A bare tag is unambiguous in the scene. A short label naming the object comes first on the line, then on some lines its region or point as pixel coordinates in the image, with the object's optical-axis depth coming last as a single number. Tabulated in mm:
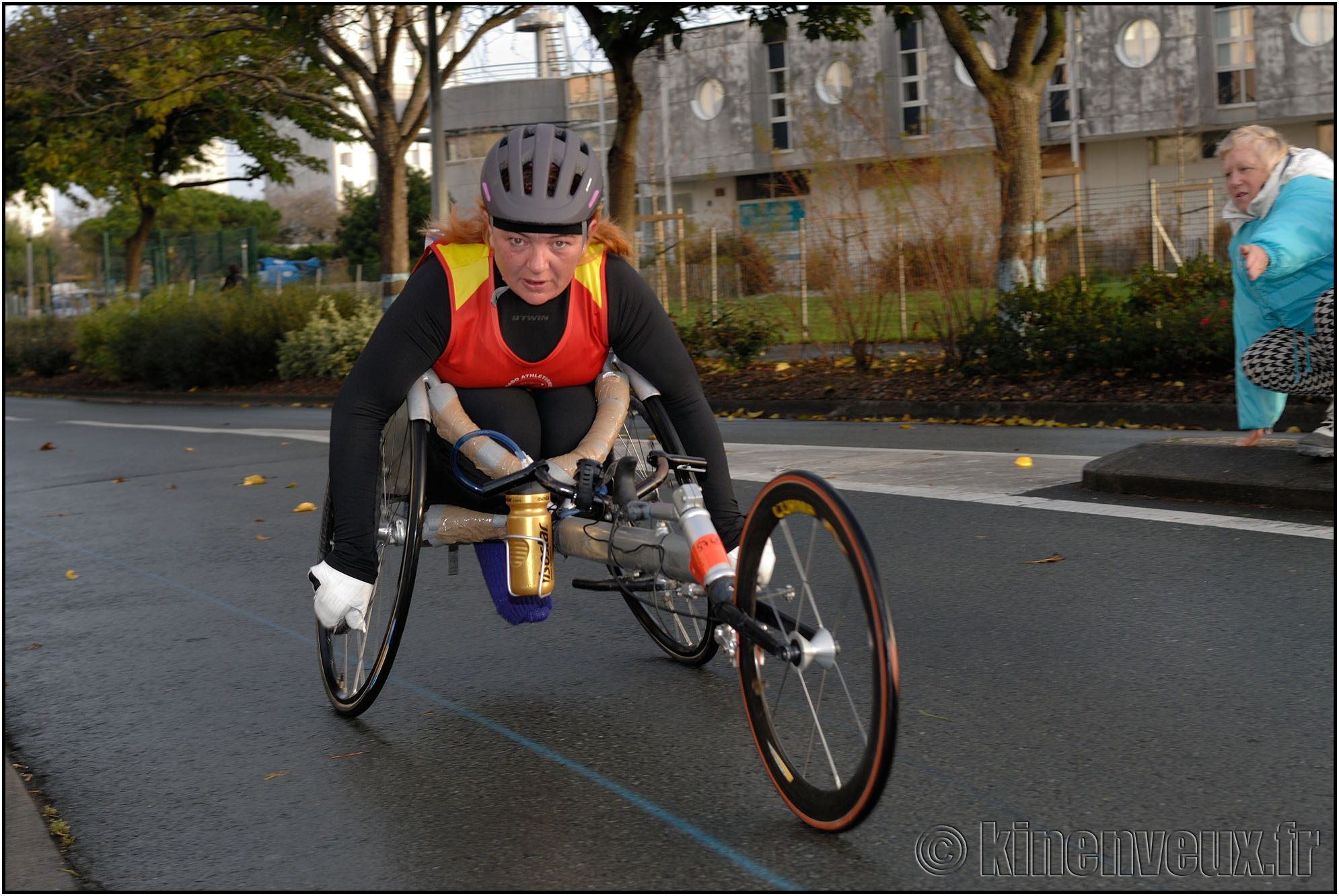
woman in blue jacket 6723
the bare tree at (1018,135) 15461
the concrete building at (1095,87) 42375
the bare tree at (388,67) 23141
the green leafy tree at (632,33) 16828
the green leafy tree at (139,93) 24953
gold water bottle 3949
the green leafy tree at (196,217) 67050
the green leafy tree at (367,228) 59778
